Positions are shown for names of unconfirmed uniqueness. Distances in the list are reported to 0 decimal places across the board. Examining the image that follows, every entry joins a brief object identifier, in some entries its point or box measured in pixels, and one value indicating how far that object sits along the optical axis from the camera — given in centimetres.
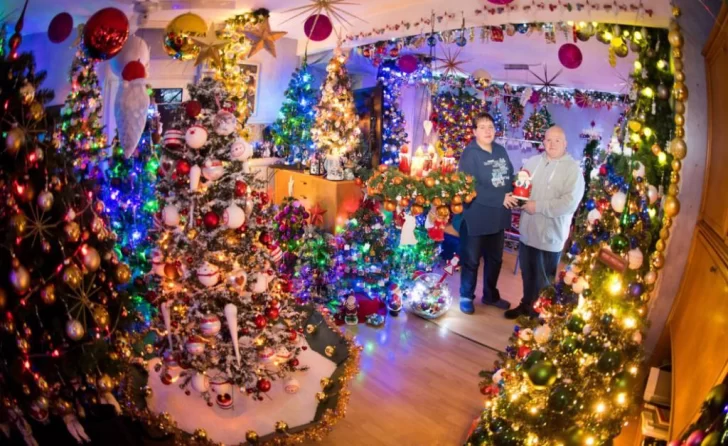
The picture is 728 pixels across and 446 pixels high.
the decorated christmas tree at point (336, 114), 507
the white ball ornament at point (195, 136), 269
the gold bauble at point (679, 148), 218
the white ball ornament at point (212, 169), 276
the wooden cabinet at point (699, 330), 163
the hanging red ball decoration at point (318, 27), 397
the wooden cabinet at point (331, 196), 496
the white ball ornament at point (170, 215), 277
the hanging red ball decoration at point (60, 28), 332
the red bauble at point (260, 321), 296
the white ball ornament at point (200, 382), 291
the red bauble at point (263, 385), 298
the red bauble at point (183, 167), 276
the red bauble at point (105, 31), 291
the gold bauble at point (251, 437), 277
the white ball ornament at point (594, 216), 308
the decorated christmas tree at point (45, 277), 205
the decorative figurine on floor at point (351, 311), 446
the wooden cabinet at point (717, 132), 187
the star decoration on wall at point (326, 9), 414
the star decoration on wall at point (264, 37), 444
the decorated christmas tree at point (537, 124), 925
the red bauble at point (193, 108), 272
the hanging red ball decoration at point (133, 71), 373
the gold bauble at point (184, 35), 370
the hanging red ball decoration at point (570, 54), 392
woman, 448
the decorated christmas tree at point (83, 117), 355
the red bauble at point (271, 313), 301
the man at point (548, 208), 418
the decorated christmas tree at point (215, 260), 280
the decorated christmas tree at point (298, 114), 582
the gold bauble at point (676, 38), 219
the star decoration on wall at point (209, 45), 373
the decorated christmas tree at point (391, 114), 653
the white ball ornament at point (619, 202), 266
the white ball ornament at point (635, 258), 246
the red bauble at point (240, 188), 284
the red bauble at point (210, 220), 276
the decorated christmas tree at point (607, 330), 224
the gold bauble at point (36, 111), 207
